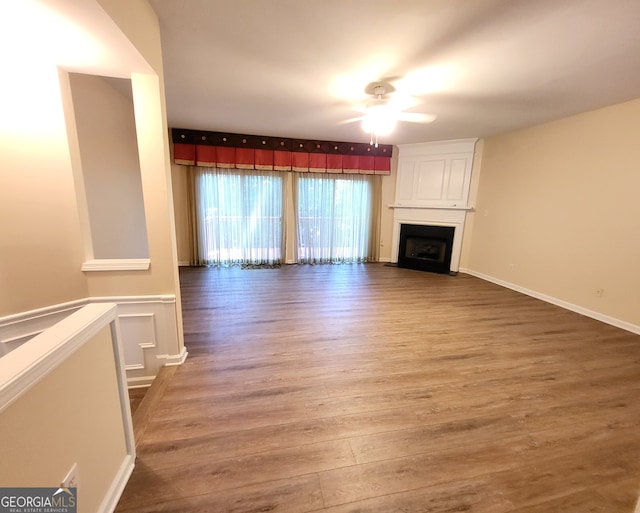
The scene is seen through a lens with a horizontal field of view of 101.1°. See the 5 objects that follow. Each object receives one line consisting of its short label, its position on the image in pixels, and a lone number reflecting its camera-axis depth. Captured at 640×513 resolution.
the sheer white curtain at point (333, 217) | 5.43
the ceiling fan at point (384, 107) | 2.72
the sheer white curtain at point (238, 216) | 4.98
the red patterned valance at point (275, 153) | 4.67
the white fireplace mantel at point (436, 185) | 4.89
